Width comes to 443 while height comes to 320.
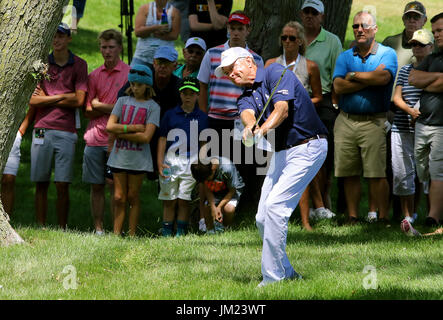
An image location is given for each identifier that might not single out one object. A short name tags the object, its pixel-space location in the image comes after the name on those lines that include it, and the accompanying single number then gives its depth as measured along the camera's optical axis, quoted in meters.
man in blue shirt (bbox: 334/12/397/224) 18.72
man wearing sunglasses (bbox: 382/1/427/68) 20.31
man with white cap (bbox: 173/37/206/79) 20.89
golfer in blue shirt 12.80
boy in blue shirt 19.22
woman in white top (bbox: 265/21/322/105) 18.84
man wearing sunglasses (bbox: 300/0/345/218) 20.20
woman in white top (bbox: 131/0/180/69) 23.48
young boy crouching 19.00
